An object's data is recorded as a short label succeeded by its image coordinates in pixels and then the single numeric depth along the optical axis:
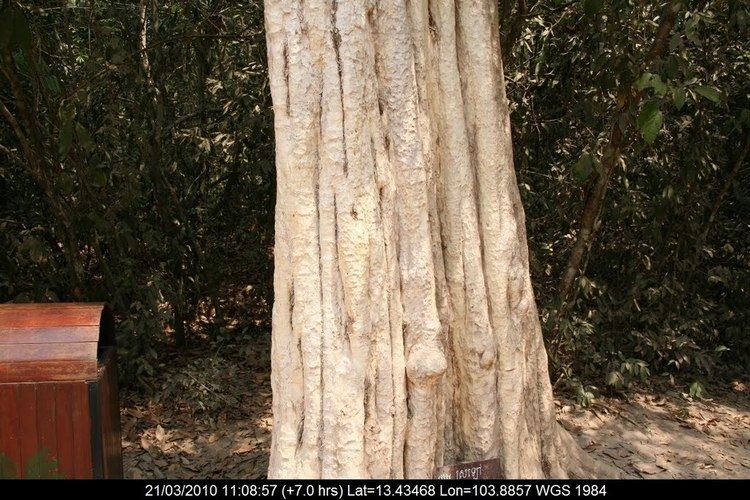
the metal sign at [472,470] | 3.53
